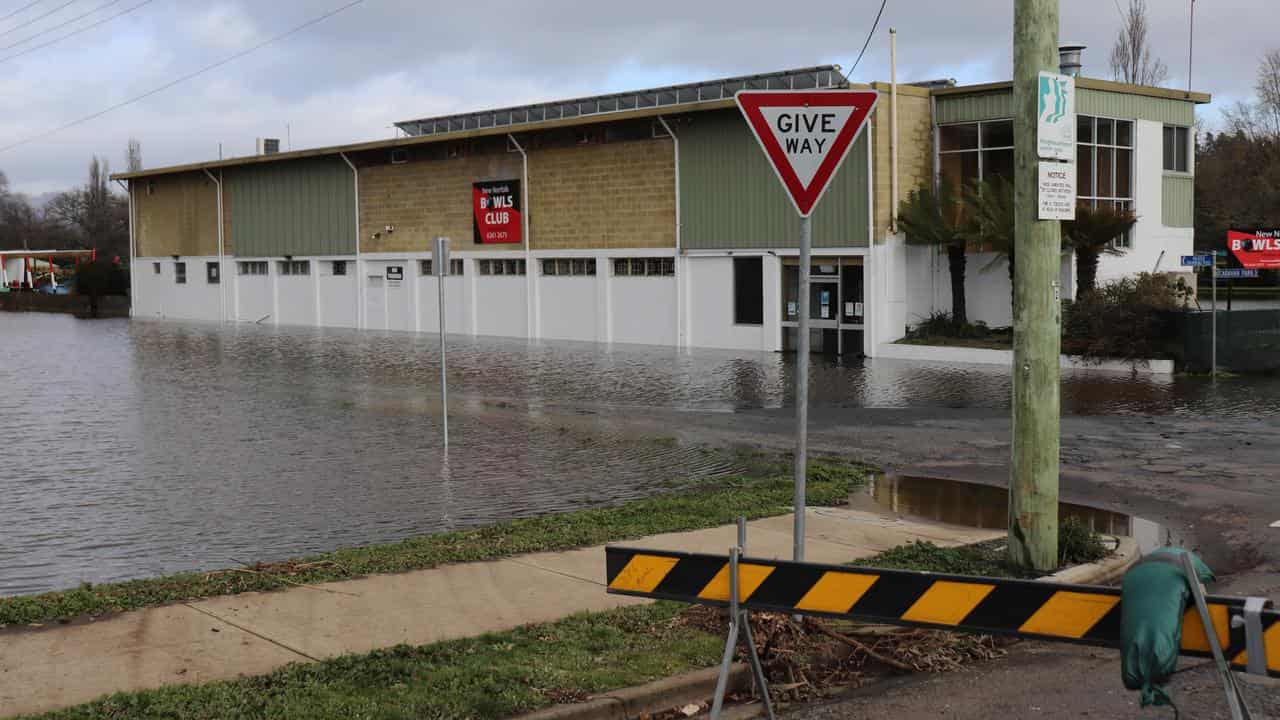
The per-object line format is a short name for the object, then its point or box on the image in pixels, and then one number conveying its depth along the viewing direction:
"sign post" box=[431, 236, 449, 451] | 17.94
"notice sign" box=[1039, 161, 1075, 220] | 8.64
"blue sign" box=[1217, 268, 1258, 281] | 24.80
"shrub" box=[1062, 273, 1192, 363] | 26.56
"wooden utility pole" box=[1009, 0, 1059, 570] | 8.67
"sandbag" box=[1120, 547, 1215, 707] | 4.39
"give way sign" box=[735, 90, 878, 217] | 7.27
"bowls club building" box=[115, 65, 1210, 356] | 32.44
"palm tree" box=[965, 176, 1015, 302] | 29.30
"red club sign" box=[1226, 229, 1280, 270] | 26.06
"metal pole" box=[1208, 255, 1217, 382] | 25.16
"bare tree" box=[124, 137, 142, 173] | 123.31
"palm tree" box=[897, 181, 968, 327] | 30.81
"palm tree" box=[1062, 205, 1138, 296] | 29.80
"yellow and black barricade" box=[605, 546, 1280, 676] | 4.53
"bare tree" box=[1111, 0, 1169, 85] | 65.19
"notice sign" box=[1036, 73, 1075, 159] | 8.68
